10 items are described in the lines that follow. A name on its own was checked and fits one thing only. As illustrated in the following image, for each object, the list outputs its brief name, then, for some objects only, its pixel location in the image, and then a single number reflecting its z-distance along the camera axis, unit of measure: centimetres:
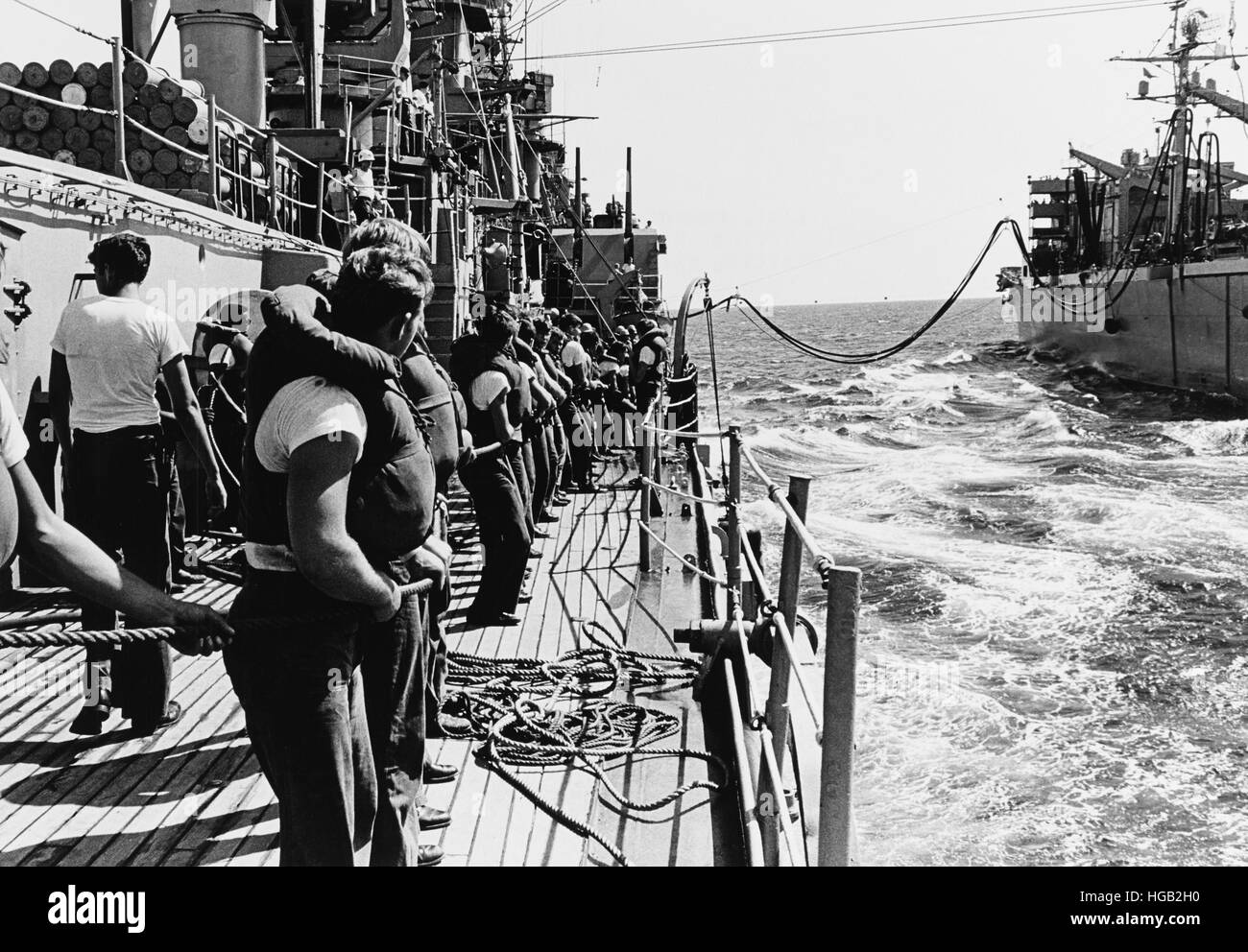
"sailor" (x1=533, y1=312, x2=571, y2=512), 1018
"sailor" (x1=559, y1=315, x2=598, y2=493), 1226
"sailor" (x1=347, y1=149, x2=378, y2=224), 1338
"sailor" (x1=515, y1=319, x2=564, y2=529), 855
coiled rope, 481
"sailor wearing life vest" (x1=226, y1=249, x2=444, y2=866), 271
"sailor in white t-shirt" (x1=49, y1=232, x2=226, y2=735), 450
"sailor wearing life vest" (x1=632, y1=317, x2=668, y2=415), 1264
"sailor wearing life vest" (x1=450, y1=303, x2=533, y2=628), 667
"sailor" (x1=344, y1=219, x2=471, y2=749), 349
